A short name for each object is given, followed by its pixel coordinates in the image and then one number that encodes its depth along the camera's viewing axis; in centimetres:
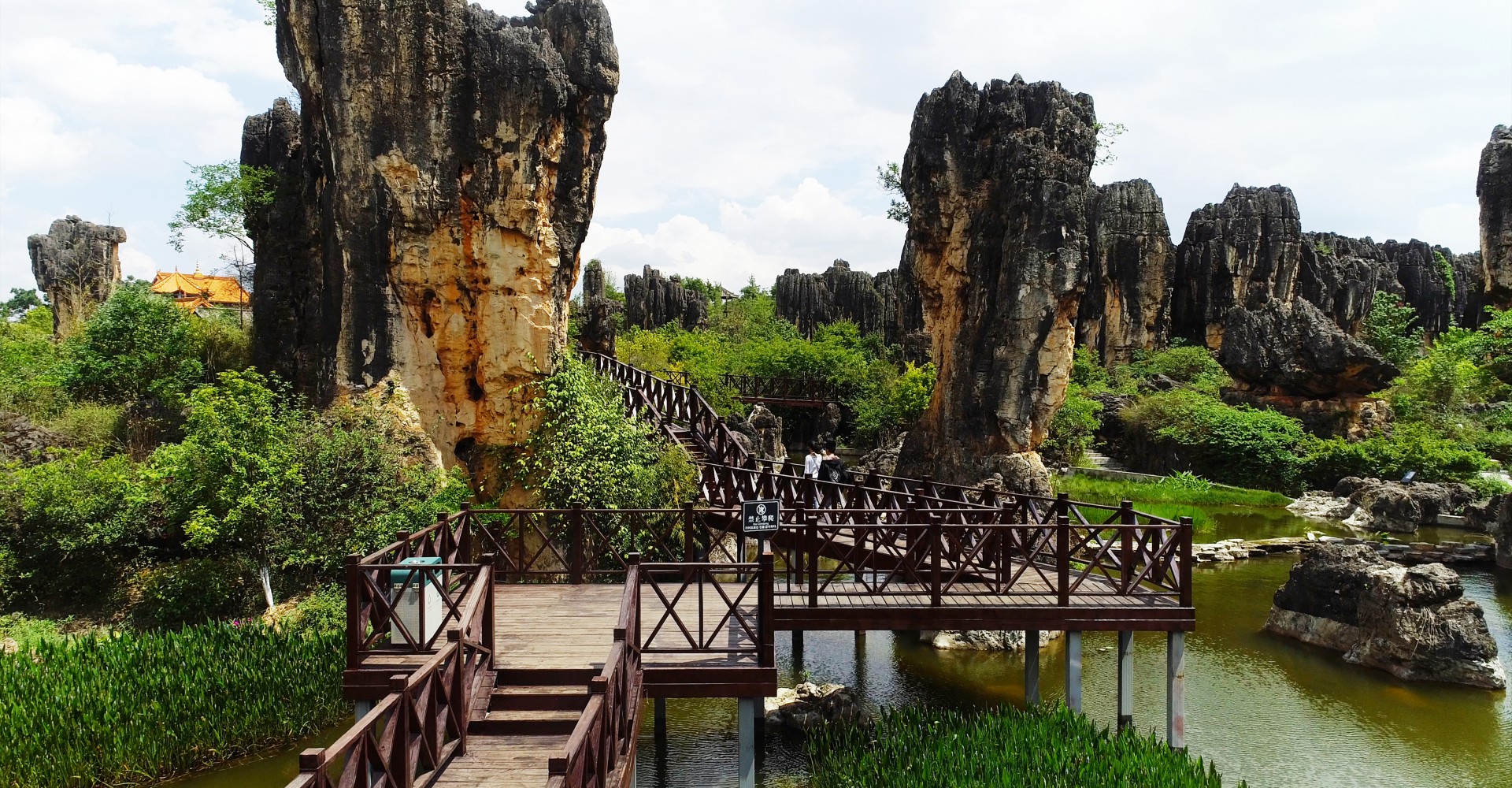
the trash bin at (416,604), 786
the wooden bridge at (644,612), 633
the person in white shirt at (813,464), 1438
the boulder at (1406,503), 2445
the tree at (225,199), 1834
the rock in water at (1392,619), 1293
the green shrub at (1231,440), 3059
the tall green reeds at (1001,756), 772
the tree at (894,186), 3934
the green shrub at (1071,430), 3356
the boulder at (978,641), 1454
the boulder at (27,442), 1492
